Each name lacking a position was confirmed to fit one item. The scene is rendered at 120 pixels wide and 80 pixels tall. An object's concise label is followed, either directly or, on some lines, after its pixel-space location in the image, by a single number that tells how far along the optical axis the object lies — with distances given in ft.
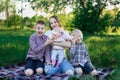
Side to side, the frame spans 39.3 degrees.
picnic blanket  9.41
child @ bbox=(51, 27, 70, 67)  10.16
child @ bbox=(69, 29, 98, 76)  10.25
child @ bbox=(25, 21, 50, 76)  10.06
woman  9.93
